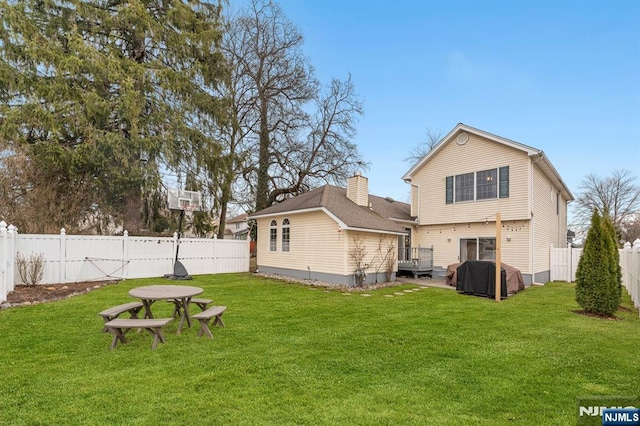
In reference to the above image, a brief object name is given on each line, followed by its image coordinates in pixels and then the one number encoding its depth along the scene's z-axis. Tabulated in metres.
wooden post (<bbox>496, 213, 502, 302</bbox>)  9.65
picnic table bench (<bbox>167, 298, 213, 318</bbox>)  6.05
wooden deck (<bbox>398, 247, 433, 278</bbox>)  14.99
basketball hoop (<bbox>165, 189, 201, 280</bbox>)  12.91
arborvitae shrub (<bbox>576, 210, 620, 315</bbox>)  7.45
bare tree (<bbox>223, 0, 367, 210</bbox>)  20.42
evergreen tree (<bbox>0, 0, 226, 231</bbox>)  12.85
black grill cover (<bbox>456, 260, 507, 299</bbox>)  10.24
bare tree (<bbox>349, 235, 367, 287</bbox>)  12.26
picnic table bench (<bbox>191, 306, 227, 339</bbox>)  5.29
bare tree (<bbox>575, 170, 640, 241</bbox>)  30.50
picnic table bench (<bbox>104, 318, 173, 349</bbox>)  4.59
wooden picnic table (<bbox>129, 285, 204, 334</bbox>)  5.30
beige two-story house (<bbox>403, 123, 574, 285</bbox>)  12.93
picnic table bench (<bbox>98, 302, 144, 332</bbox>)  5.04
